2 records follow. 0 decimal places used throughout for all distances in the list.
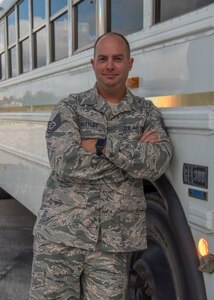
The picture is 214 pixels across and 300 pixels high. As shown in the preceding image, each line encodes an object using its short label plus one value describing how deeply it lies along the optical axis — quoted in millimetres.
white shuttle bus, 2025
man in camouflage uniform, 2213
